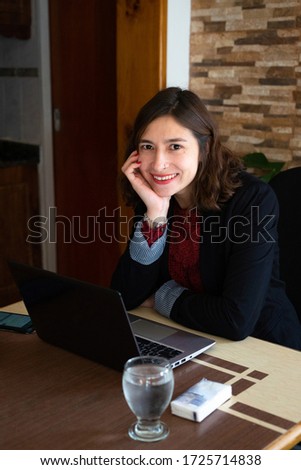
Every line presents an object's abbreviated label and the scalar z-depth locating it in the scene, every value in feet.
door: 10.18
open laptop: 4.01
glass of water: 3.38
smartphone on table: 4.87
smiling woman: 5.39
